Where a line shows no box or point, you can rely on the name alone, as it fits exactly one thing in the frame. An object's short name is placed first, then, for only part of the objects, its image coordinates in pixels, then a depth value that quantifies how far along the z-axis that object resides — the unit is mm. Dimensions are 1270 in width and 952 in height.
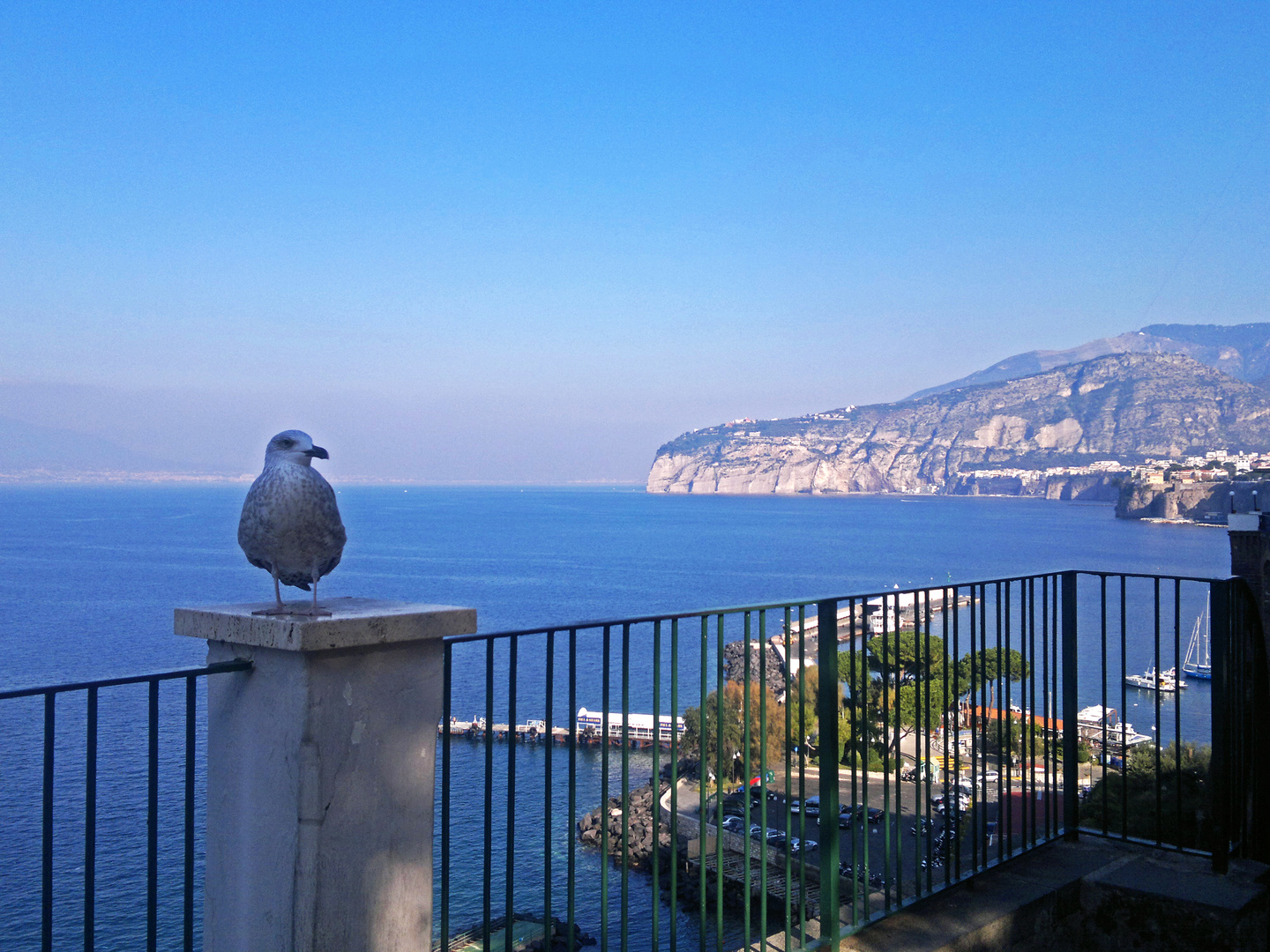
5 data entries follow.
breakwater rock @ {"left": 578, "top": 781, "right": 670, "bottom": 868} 29016
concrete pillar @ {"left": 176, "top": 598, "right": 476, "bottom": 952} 1728
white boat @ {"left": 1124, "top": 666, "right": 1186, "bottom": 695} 38469
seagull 1860
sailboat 48688
